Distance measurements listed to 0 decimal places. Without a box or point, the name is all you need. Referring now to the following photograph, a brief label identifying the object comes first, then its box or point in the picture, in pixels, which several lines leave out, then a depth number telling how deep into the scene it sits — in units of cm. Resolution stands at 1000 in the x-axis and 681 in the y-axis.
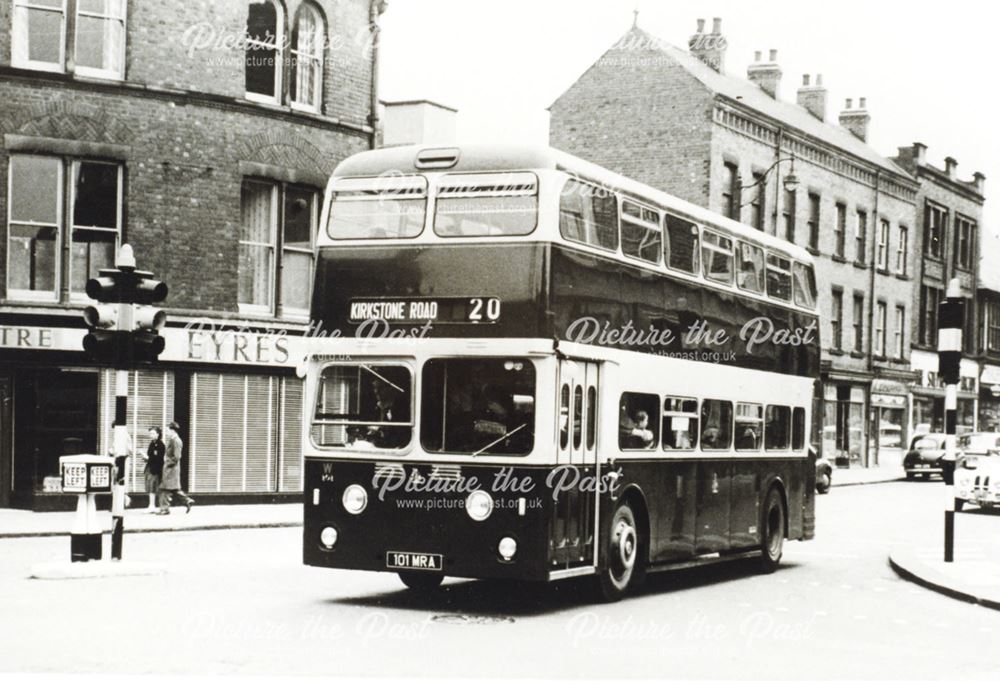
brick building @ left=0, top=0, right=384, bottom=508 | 2523
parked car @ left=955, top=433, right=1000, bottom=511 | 3083
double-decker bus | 1261
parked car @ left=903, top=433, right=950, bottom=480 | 4544
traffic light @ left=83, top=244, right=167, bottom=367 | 1516
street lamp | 3909
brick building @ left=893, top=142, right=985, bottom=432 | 5862
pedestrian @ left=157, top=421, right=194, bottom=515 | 2472
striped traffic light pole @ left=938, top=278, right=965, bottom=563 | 1748
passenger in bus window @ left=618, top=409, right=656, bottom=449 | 1416
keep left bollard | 1545
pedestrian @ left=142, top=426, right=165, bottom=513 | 2475
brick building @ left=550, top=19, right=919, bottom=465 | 4297
